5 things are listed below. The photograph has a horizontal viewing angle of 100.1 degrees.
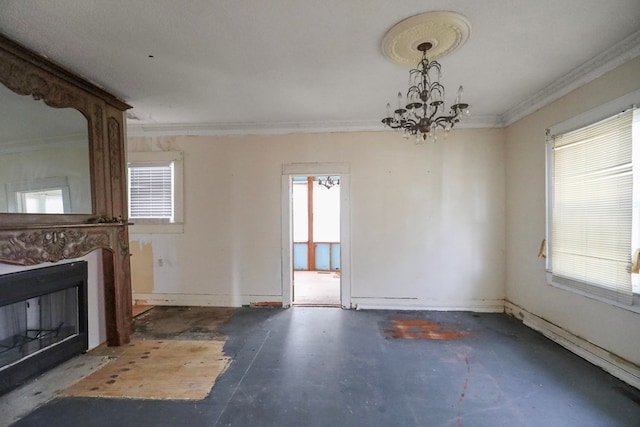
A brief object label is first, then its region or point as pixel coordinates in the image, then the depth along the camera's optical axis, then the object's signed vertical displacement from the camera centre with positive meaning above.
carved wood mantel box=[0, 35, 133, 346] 2.03 +0.00
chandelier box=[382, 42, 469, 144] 1.89 +0.74
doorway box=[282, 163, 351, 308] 3.93 -0.42
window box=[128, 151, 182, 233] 4.07 +0.30
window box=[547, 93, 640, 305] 2.14 +0.00
